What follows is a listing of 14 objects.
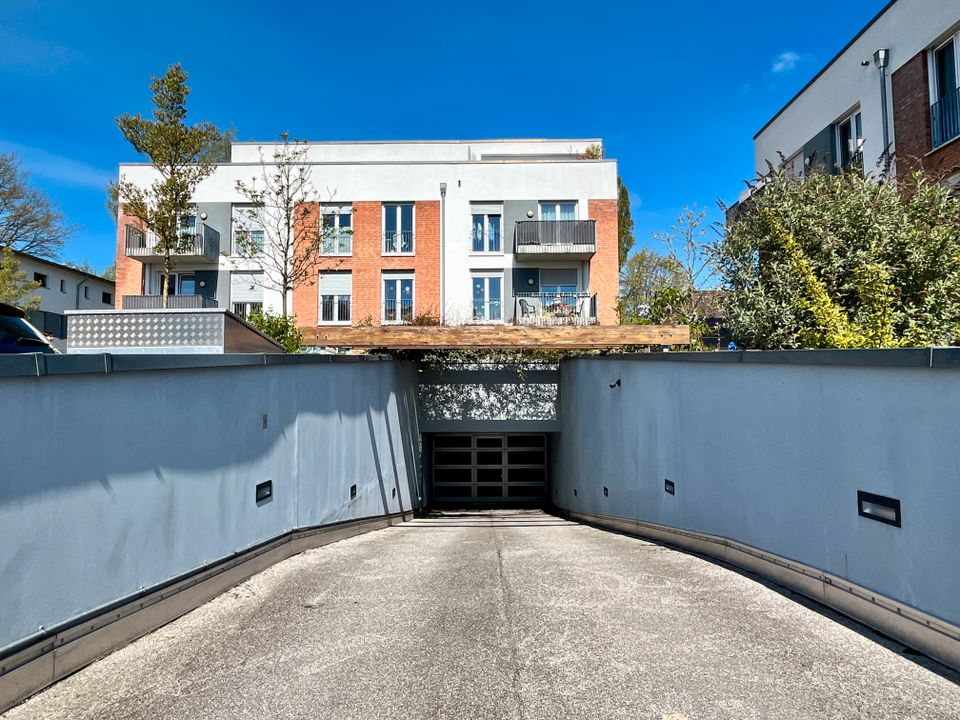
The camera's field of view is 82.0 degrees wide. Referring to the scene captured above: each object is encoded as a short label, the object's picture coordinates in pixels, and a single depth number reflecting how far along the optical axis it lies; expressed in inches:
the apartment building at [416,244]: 973.2
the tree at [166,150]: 530.3
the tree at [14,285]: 811.4
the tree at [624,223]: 1341.2
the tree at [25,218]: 1197.1
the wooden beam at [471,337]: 406.6
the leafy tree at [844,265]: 267.6
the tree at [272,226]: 903.1
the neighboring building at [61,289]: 1066.1
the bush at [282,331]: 409.1
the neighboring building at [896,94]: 471.8
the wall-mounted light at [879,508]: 148.9
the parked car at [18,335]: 236.7
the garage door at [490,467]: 805.9
